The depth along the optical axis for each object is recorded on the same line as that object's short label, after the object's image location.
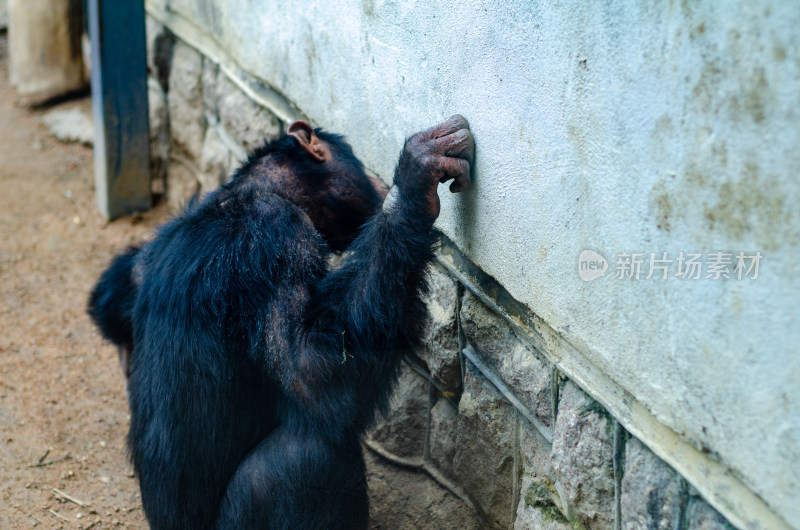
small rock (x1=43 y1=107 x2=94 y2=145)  6.66
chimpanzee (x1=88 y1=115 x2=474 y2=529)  2.37
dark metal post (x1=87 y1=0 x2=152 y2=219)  5.11
